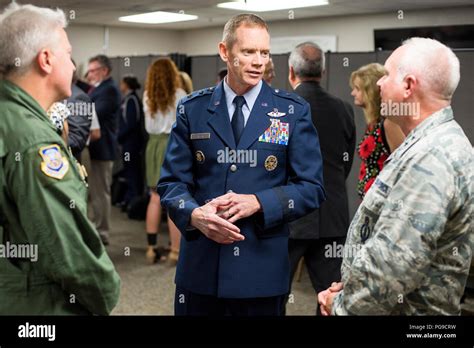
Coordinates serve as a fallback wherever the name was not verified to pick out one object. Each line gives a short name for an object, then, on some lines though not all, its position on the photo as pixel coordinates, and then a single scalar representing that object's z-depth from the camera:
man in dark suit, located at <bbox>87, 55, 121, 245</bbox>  4.62
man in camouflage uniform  1.37
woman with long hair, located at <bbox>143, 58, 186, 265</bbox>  4.22
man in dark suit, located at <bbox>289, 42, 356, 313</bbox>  2.62
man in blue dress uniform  1.81
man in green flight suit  1.29
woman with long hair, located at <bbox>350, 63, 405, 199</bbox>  2.65
